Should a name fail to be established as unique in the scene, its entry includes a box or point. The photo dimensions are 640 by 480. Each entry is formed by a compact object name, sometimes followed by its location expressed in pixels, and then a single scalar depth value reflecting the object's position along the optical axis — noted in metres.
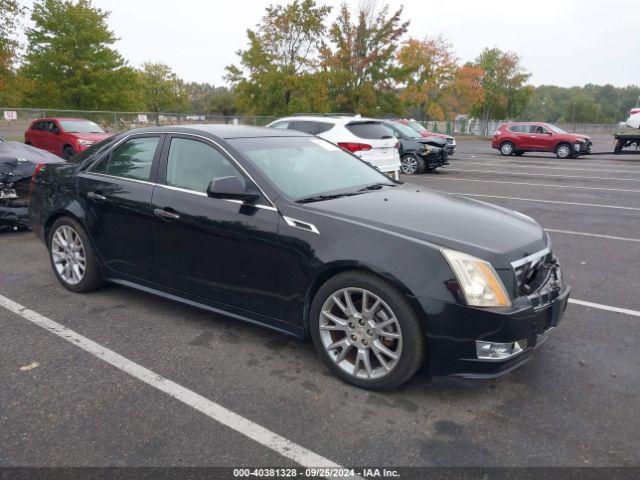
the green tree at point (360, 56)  35.38
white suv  10.98
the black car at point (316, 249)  2.92
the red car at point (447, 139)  18.38
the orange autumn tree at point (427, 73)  44.28
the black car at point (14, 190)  6.74
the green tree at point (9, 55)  23.72
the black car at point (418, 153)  15.77
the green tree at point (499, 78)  58.69
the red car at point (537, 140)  22.62
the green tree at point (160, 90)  76.94
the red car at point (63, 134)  16.53
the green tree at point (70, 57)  33.97
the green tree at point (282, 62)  32.34
